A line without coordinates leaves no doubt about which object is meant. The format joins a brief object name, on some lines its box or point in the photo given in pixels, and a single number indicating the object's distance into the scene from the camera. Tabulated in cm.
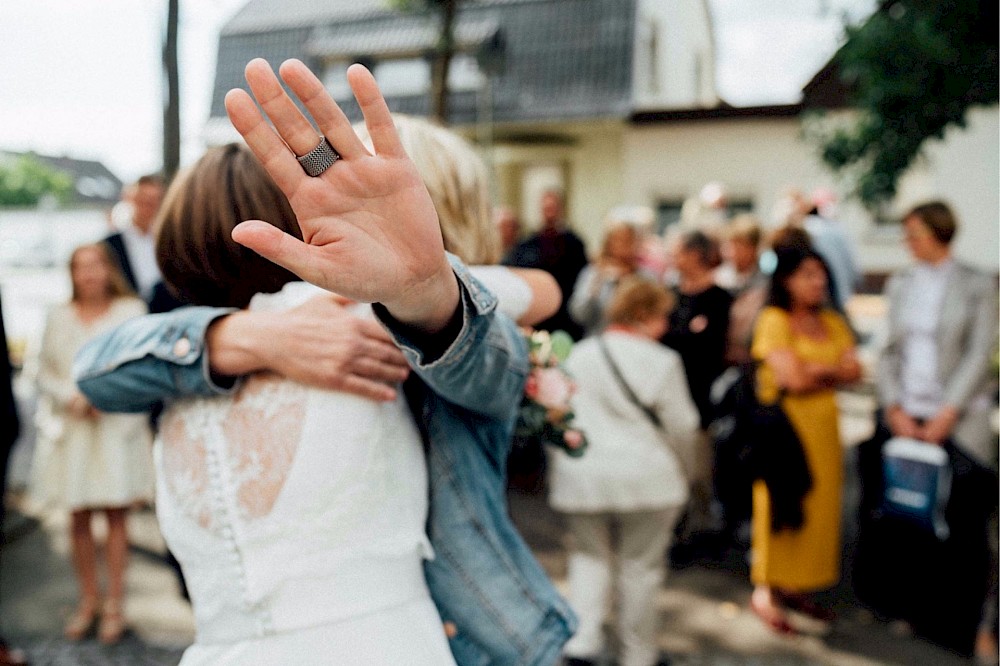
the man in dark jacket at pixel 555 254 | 603
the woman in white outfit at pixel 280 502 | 123
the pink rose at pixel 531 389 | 170
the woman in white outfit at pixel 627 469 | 353
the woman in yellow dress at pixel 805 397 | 400
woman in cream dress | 407
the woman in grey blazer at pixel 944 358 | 386
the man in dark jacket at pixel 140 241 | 490
